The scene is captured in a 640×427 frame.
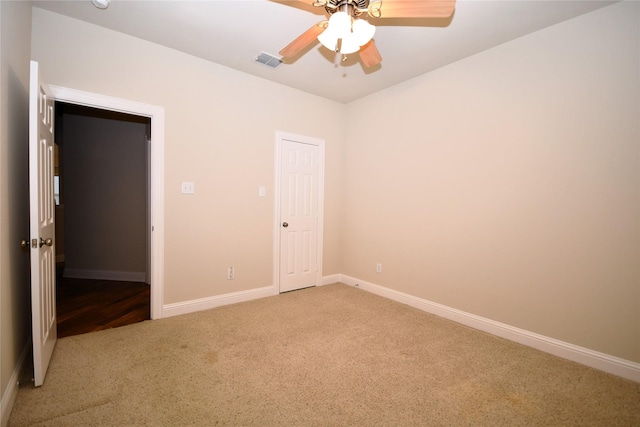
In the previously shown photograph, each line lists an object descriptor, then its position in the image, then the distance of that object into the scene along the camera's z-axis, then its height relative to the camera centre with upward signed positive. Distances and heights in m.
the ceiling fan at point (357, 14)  1.59 +1.11
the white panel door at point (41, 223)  1.76 -0.16
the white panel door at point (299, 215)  3.91 -0.14
